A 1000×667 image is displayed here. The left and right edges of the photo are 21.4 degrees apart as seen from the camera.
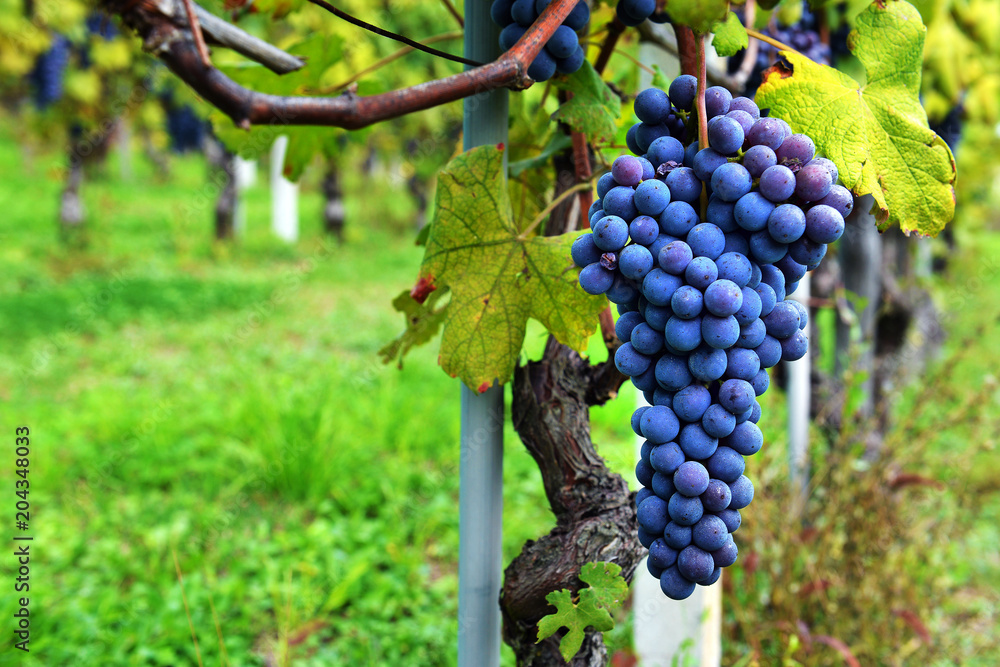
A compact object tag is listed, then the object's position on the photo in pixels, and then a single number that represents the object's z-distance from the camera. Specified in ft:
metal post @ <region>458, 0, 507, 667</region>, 4.58
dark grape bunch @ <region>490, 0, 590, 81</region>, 4.39
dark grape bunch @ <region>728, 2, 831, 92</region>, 5.65
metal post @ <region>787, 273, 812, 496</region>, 8.39
